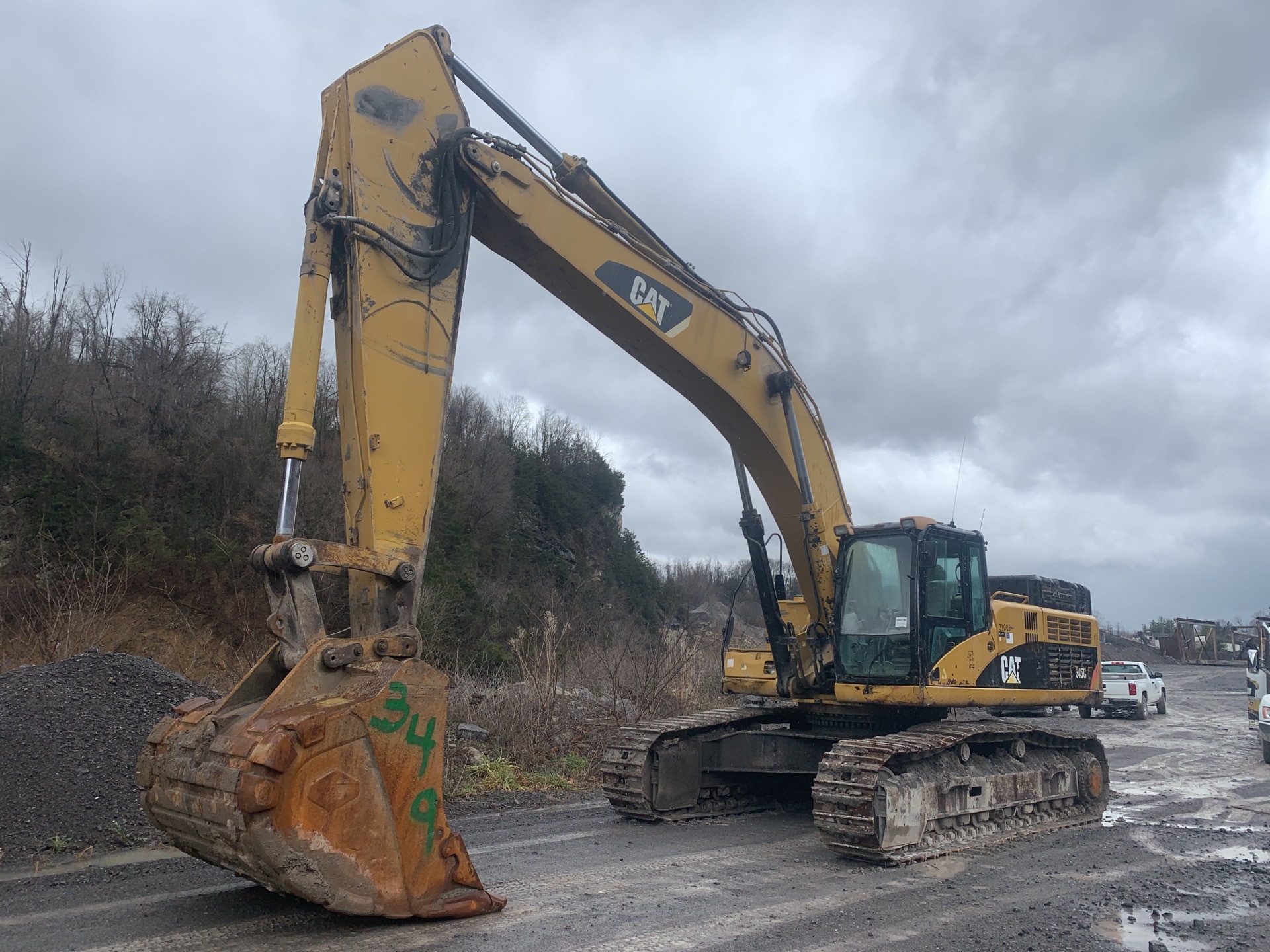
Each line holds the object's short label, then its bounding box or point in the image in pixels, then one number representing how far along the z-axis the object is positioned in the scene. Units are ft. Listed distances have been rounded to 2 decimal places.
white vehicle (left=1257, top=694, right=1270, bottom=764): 47.19
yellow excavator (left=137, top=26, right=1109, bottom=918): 14.75
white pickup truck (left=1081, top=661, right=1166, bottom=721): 75.46
